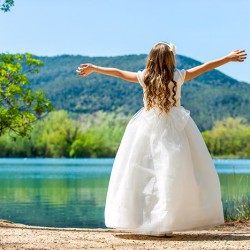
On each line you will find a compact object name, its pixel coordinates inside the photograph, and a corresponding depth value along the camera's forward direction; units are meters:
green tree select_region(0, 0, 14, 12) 10.14
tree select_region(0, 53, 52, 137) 10.20
